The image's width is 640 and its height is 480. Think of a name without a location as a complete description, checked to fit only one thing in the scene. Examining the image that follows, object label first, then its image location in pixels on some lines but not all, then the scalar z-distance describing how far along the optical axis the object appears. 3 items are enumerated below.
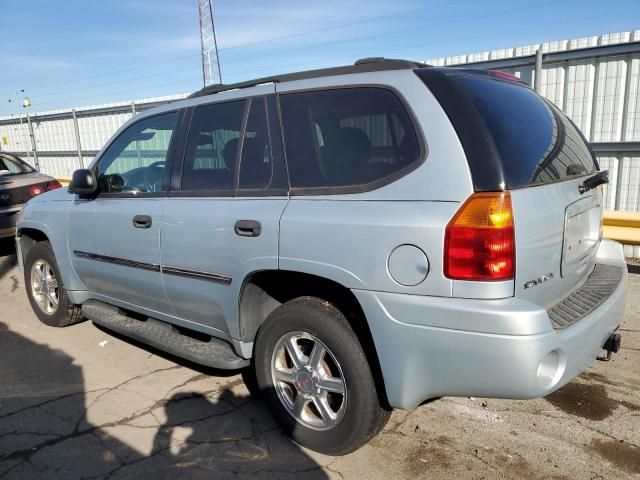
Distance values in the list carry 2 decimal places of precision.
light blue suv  2.10
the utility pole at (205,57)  39.94
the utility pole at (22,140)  14.49
